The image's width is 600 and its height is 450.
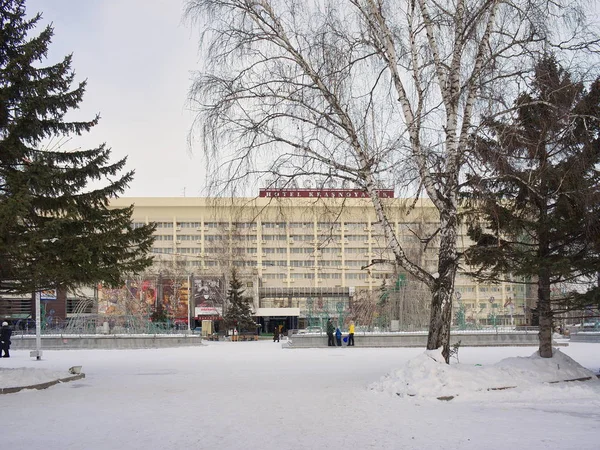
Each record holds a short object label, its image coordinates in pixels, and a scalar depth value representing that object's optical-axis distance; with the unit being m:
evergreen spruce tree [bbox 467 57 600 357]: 13.73
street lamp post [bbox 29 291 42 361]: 28.49
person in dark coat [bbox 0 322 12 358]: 29.69
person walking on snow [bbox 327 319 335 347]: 38.06
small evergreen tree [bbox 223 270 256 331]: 60.75
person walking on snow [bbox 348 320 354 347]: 37.34
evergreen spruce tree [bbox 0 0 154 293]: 15.78
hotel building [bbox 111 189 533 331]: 90.38
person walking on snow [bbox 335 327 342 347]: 37.69
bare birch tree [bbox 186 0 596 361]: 14.95
